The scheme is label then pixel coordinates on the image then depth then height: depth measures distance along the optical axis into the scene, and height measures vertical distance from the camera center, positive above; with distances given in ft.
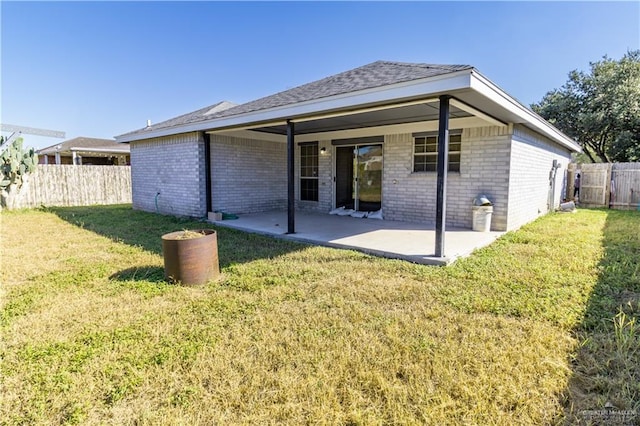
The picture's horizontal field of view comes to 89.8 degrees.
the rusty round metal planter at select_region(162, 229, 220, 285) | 13.17 -3.13
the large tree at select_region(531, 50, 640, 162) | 54.70 +14.15
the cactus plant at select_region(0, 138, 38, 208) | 36.50 +1.75
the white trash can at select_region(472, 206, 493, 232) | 23.08 -2.43
